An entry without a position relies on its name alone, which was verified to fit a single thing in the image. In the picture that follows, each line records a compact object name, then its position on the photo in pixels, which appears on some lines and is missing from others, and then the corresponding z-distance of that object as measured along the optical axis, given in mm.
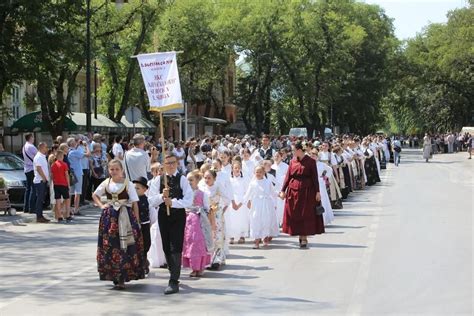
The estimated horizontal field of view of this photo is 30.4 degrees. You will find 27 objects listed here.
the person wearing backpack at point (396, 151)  49125
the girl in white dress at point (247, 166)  16928
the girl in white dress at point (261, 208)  14453
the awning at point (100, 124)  42406
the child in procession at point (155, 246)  11938
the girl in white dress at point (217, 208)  11844
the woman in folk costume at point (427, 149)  55912
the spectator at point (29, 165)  20234
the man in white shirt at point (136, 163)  14648
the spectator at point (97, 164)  23047
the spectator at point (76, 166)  20734
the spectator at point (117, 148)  23102
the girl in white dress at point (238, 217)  14938
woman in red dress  14047
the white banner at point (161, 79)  11047
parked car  21703
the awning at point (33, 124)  37097
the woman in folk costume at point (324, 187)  17844
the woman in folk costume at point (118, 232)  10031
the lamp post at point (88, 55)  29250
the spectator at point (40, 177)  18938
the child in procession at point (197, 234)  11031
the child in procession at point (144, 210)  11000
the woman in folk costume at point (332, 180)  21859
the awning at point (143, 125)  49194
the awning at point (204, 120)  65450
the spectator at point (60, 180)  18922
